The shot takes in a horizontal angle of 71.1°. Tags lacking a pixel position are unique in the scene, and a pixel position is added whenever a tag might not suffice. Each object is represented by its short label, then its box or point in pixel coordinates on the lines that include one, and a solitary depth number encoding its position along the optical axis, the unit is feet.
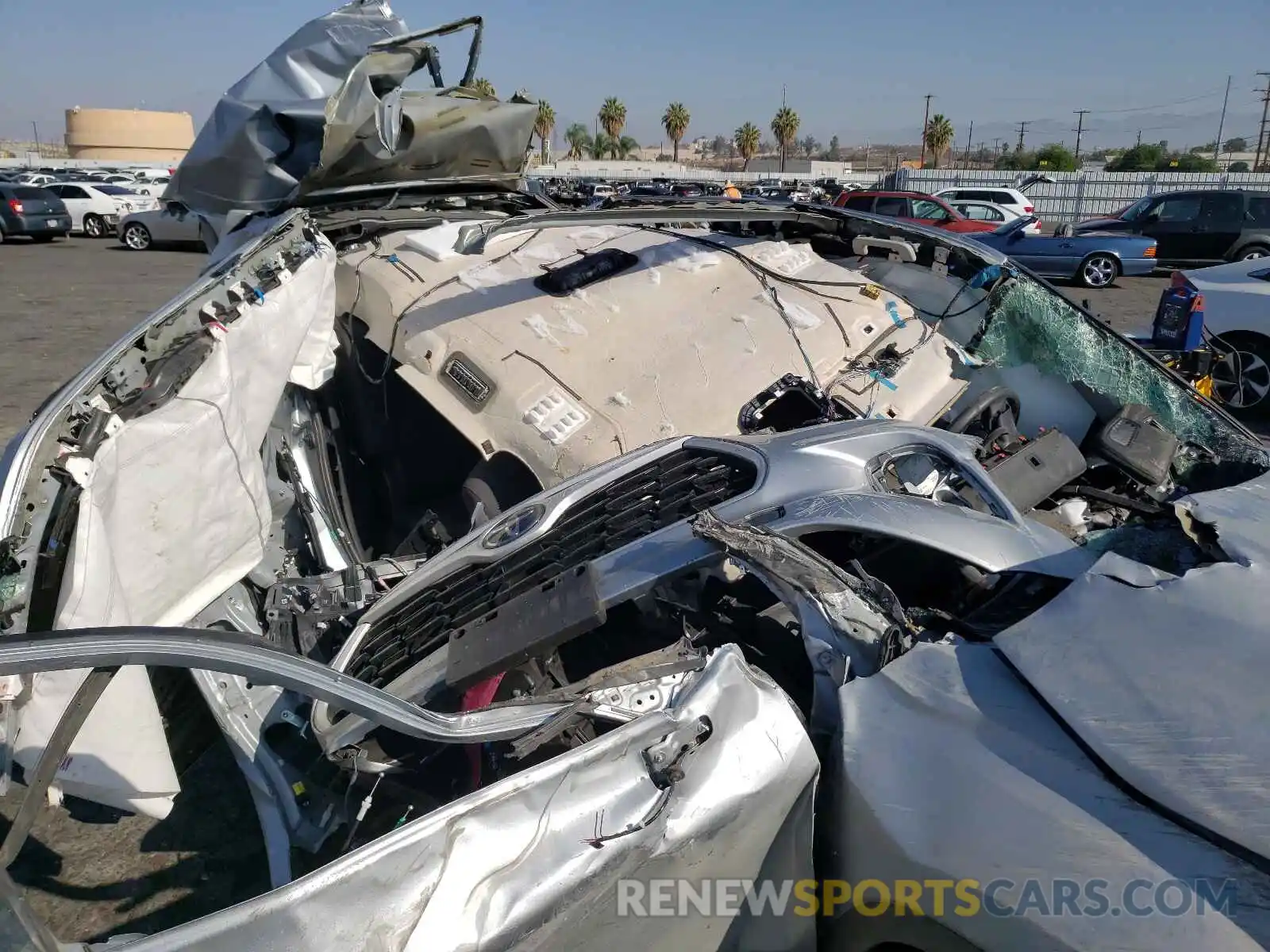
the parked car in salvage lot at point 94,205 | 69.05
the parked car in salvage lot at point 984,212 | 53.62
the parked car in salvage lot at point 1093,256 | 45.96
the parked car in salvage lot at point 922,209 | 50.26
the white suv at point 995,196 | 59.21
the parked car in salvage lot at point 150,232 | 60.70
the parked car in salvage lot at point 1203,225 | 48.75
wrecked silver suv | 4.66
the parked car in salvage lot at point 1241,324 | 21.52
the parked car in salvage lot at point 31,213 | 61.82
